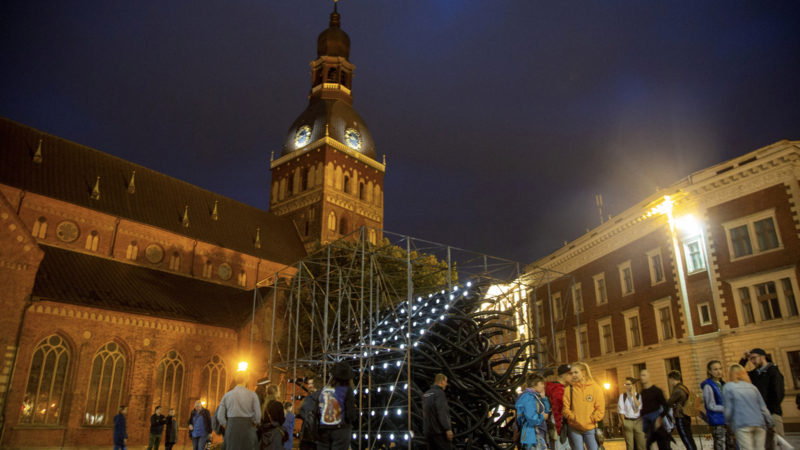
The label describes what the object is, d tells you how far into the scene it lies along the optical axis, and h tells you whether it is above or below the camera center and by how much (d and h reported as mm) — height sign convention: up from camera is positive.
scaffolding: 11227 +771
